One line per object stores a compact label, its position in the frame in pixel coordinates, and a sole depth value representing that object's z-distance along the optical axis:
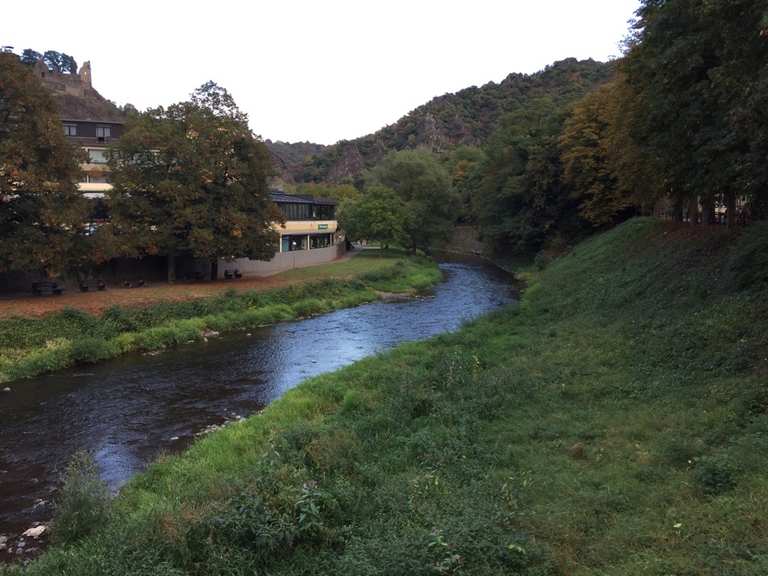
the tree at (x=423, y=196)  70.56
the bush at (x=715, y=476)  8.27
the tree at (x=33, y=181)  27.14
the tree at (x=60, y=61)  129.00
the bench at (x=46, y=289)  31.42
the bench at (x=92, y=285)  33.94
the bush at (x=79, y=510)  9.50
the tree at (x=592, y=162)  45.81
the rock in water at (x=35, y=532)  10.64
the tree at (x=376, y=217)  64.62
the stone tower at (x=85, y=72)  116.31
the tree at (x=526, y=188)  54.81
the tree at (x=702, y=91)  12.56
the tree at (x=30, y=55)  111.07
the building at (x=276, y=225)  39.94
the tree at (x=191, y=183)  36.31
